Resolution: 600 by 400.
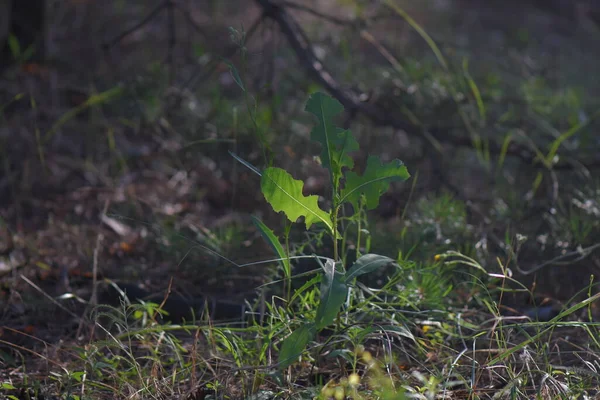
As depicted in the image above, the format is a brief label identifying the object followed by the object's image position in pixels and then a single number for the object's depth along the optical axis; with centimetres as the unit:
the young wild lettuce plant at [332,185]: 329
